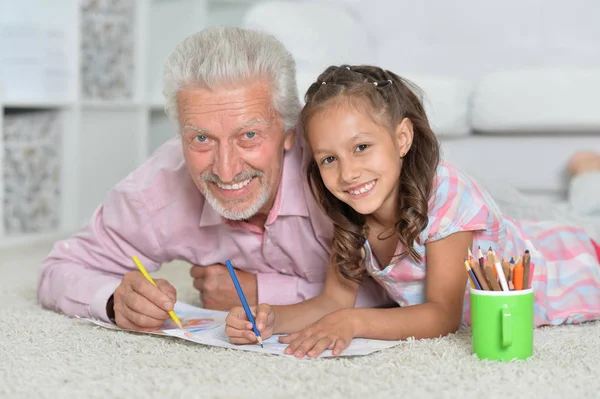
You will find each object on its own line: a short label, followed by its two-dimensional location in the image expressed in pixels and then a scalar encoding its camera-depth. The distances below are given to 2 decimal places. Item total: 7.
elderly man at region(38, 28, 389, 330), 2.01
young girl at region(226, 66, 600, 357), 1.93
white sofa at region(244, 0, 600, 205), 3.05
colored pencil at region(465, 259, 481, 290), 1.83
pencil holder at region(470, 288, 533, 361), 1.81
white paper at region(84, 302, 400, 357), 1.87
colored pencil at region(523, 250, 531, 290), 1.82
